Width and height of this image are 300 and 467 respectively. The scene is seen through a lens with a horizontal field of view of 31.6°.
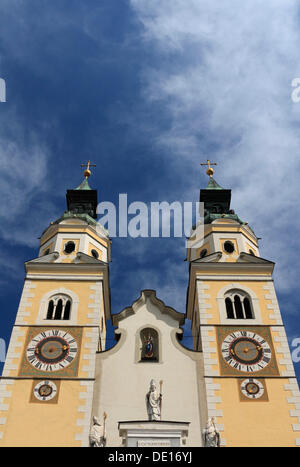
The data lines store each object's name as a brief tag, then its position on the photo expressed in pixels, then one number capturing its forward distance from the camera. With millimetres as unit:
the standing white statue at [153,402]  17484
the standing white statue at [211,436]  16500
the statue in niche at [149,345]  19578
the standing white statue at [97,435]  16484
